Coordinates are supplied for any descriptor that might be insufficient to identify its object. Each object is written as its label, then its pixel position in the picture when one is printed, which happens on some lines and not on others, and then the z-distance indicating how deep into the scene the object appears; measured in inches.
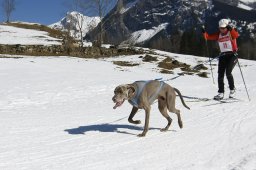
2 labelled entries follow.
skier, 259.7
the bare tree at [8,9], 1688.7
